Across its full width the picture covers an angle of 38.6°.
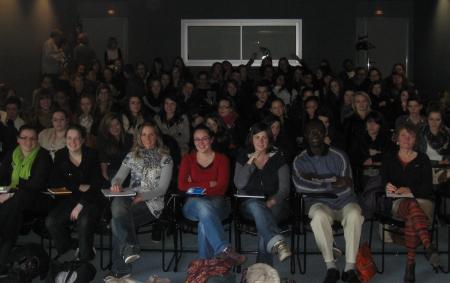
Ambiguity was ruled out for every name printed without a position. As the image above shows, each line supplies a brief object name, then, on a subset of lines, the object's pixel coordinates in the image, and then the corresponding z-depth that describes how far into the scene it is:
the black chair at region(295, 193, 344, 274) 4.89
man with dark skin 4.75
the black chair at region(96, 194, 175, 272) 5.10
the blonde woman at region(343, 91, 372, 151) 6.77
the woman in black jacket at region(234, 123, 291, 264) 4.87
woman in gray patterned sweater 4.86
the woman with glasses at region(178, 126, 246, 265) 4.79
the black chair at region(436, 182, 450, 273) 5.04
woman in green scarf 4.81
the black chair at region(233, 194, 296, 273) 4.98
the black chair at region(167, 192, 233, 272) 5.02
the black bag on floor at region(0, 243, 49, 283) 4.64
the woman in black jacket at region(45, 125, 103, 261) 4.85
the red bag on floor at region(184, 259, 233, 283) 4.42
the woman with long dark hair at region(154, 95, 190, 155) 7.00
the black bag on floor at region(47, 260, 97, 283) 4.48
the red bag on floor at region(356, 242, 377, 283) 4.75
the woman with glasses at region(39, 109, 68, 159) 6.14
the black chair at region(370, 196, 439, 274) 4.96
